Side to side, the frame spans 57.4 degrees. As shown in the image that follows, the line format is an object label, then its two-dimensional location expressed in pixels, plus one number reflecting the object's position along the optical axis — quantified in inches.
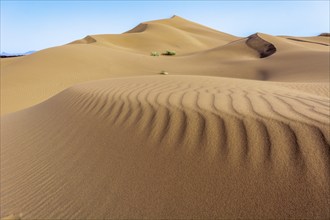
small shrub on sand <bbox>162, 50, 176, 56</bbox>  1146.0
